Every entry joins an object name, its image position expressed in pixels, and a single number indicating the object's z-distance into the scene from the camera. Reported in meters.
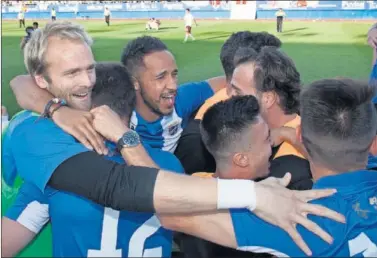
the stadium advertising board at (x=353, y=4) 29.30
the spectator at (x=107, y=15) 29.71
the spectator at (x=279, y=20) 23.37
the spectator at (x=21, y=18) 30.52
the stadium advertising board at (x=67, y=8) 37.47
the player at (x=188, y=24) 21.05
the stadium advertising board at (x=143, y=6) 35.78
